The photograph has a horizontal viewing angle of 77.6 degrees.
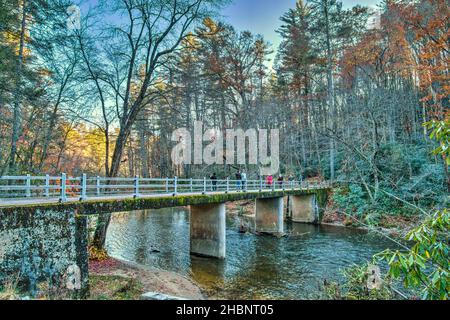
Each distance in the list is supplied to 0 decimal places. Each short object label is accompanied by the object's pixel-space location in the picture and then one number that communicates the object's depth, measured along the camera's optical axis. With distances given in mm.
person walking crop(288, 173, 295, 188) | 22078
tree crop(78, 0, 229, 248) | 12438
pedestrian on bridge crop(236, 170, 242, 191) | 16158
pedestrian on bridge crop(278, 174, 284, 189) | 21078
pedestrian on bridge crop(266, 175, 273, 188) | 20062
